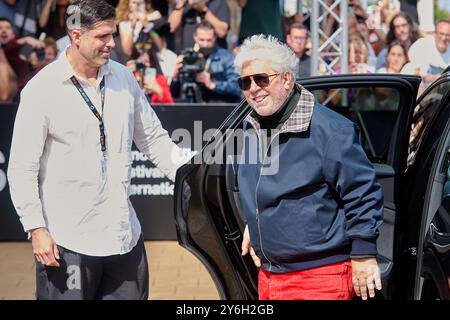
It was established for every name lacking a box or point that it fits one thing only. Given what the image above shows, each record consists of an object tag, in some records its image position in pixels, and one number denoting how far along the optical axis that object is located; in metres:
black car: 8.40
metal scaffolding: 16.89
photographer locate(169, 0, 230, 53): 18.33
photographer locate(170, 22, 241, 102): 17.61
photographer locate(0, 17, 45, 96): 18.45
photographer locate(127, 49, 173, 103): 17.67
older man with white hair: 6.90
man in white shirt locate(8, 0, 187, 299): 7.77
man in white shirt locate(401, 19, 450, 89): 17.86
